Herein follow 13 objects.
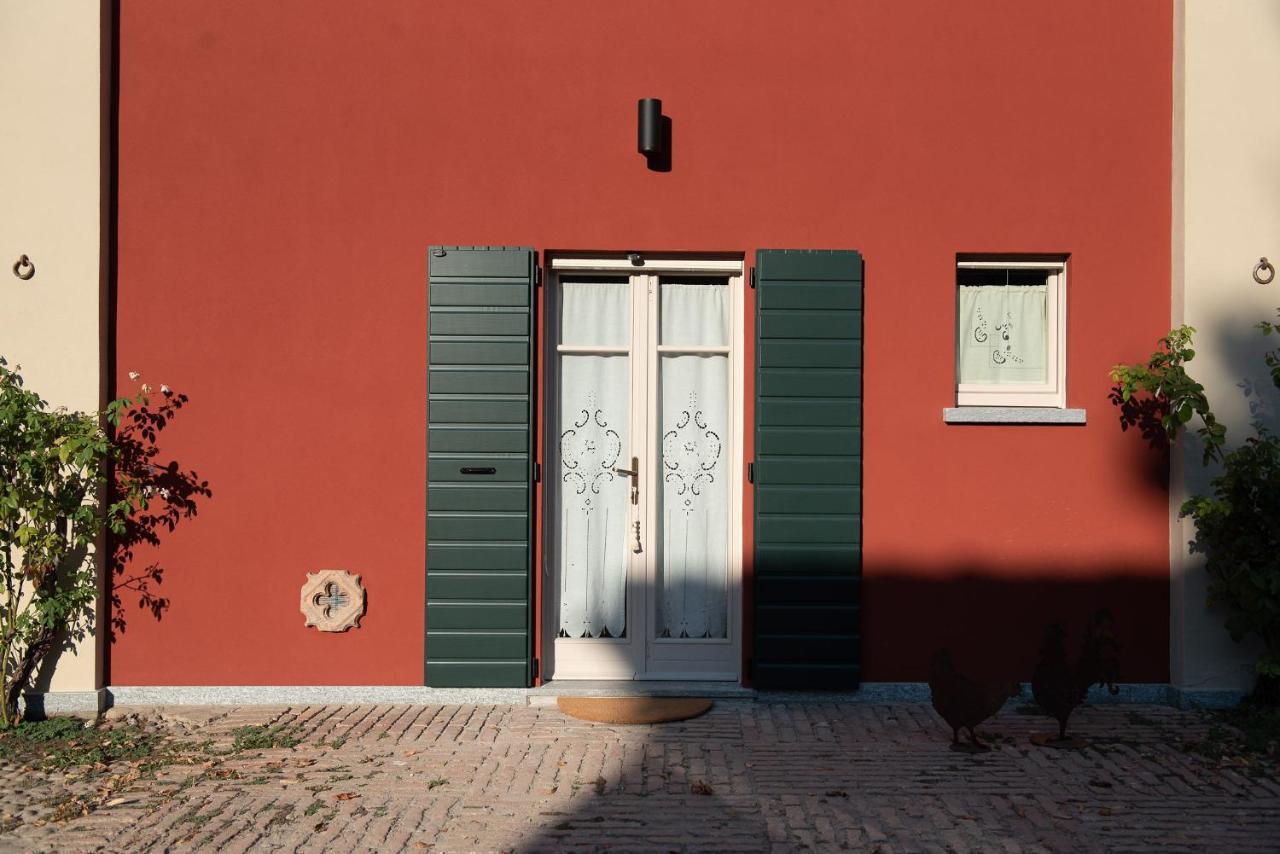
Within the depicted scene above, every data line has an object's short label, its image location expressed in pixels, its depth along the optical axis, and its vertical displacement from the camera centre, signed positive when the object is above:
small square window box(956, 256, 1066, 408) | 5.91 +0.56
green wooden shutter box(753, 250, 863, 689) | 5.67 -0.21
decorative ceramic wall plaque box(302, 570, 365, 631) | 5.67 -0.96
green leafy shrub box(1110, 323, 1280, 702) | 5.32 -0.40
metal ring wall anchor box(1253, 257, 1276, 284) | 5.66 +0.86
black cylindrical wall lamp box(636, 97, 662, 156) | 5.61 +1.63
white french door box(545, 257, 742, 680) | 5.91 -0.23
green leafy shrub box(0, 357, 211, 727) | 5.25 -0.43
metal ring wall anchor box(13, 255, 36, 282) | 5.53 +0.83
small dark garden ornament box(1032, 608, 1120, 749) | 4.97 -1.17
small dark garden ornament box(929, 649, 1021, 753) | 4.75 -1.22
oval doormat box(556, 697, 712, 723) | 5.38 -1.49
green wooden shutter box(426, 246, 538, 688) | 5.66 -0.22
